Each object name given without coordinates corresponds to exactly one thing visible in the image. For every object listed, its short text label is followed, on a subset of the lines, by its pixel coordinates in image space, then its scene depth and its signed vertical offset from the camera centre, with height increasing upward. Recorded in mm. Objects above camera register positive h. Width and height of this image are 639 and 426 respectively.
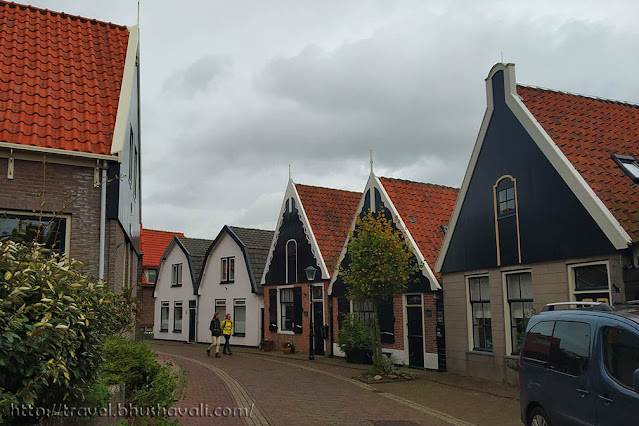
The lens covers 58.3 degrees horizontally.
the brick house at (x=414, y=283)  17688 +304
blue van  6074 -915
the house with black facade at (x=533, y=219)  12219 +1659
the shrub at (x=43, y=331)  4199 -254
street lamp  21328 -347
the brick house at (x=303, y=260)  23797 +1482
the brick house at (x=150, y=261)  43688 +2770
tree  15836 +751
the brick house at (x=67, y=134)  10008 +2964
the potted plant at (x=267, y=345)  26530 -2323
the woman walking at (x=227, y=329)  24547 -1431
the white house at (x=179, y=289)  33969 +406
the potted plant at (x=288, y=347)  25031 -2324
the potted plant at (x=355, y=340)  19797 -1632
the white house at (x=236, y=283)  28969 +665
